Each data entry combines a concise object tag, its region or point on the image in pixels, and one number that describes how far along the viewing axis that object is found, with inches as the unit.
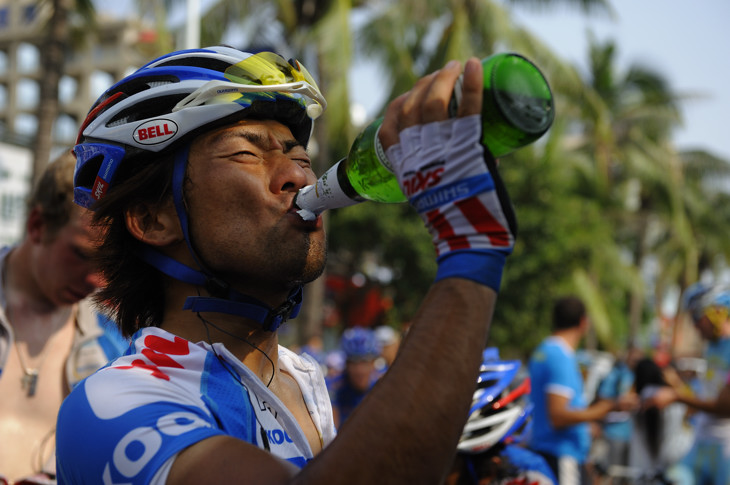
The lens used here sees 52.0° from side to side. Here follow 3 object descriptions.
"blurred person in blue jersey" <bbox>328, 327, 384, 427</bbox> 342.0
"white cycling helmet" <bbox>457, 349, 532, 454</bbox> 128.7
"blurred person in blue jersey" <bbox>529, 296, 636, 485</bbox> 243.3
